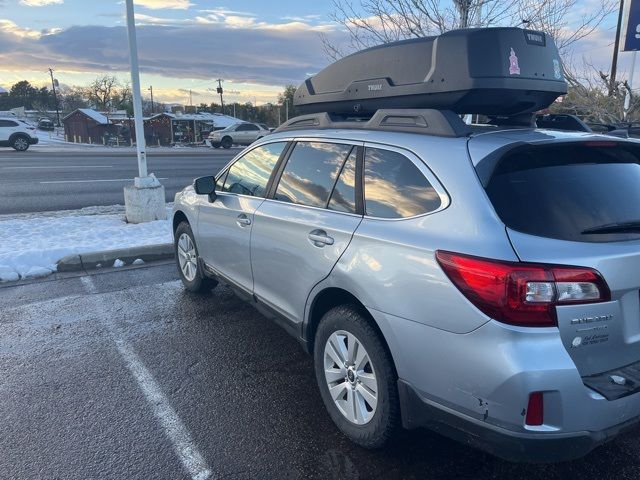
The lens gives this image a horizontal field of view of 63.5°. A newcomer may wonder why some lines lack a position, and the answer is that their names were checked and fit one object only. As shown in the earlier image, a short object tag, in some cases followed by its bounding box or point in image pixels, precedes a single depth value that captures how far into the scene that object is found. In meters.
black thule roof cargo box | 2.93
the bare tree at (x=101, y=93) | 102.44
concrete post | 8.16
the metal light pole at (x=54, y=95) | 87.49
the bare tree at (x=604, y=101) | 10.97
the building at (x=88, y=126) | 54.84
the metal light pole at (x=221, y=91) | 73.99
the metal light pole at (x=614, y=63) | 11.01
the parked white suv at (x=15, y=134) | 27.11
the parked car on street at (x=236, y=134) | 36.81
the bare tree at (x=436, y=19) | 8.32
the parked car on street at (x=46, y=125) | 76.69
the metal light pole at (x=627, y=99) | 10.53
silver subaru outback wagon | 2.10
